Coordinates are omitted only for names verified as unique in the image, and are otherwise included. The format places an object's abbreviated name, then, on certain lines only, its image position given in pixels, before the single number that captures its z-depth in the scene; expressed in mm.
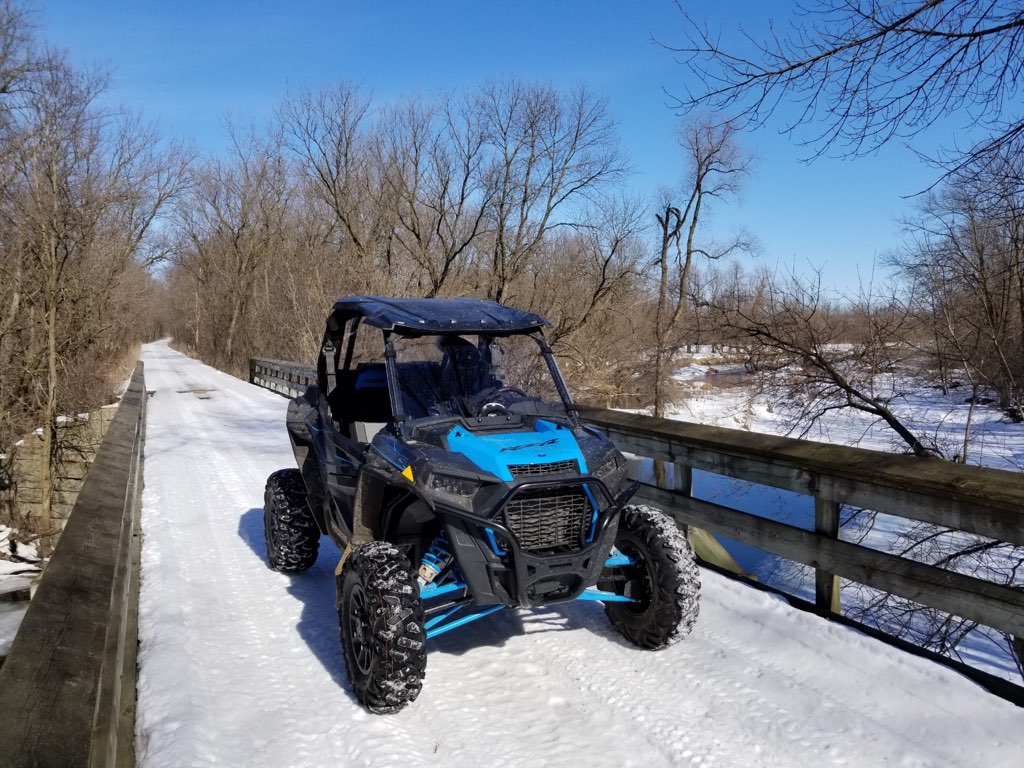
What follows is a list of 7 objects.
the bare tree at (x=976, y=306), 6645
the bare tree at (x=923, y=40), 4105
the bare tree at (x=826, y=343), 7117
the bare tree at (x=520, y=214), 22344
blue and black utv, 3375
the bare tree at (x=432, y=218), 22688
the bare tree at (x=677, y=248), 17838
